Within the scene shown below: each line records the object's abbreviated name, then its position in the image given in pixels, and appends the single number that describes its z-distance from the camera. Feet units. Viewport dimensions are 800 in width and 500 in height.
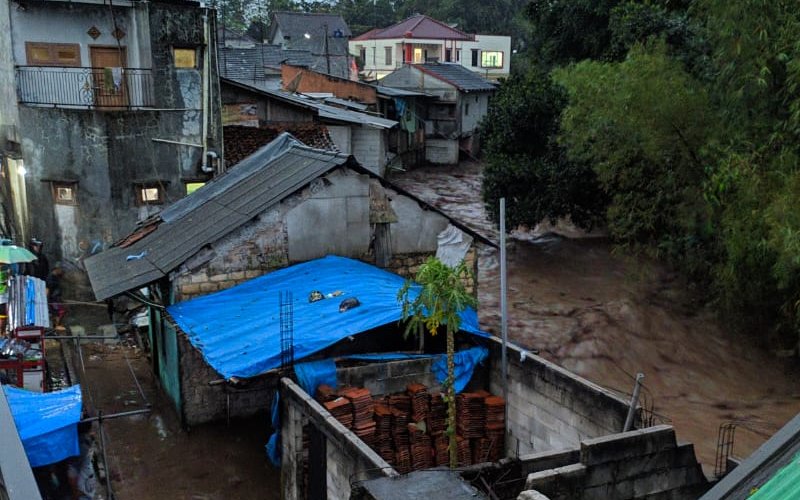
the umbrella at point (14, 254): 57.06
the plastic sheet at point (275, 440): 36.86
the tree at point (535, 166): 78.95
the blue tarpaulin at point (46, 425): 30.76
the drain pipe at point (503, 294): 36.83
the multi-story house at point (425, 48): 189.47
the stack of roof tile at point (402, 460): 36.04
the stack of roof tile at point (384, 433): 35.81
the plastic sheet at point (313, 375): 36.65
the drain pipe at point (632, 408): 30.27
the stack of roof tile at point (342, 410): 34.42
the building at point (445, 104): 143.95
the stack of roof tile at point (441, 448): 37.35
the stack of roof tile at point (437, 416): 37.47
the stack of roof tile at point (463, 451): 37.32
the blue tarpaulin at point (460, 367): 39.01
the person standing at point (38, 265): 67.77
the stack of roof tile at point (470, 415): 37.58
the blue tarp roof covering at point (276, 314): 36.73
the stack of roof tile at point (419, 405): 37.22
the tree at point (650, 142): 57.06
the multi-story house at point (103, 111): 66.69
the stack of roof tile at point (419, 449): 36.52
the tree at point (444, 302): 33.17
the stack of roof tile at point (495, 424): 38.14
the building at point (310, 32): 187.83
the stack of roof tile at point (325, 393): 35.82
